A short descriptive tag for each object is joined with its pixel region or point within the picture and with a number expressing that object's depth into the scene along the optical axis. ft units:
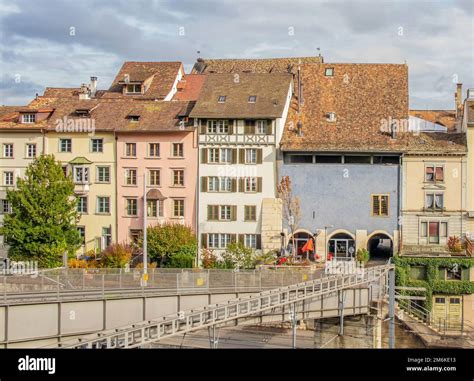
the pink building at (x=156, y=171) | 194.29
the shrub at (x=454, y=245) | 181.37
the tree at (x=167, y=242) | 184.44
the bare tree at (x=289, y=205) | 188.75
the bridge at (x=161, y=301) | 97.35
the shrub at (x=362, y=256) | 180.26
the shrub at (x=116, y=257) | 175.22
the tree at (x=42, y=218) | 176.14
